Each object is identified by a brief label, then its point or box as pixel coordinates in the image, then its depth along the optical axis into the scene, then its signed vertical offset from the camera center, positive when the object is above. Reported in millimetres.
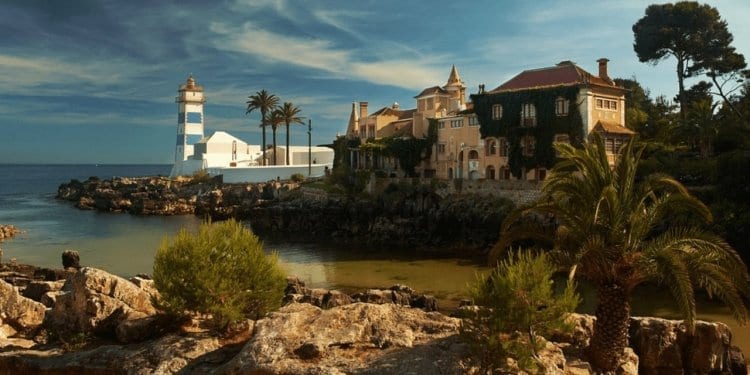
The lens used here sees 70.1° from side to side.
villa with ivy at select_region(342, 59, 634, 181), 46250 +4898
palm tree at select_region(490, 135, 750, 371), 11453 -1532
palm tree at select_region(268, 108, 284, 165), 85312 +9069
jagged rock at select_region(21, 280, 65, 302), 21212 -4588
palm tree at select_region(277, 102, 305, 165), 85188 +9847
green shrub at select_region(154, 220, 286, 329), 13096 -2509
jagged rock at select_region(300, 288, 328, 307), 22750 -5350
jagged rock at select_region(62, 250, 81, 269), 32900 -5195
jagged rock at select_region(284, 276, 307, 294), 24862 -5307
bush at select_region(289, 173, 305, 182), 80669 -179
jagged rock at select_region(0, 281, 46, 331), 15750 -4047
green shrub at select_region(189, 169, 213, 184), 85312 -216
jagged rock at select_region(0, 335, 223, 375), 12312 -4370
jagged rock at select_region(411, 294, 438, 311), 23547 -5637
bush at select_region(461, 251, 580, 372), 10445 -2767
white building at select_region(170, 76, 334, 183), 93250 +4668
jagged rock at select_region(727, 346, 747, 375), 14797 -5225
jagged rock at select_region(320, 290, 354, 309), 22359 -5276
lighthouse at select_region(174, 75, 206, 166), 96438 +10606
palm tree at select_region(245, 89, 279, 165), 85562 +11528
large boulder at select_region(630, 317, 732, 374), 14211 -4581
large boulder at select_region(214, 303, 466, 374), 11086 -3756
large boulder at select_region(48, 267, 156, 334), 14539 -3621
